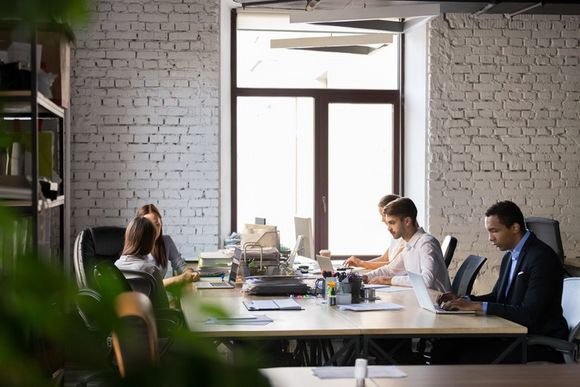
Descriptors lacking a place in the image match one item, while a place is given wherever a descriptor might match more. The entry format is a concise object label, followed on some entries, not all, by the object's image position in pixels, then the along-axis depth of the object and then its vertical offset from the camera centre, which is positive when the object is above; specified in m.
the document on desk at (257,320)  3.95 -0.63
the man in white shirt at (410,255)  5.46 -0.46
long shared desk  3.80 -0.64
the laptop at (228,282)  5.47 -0.64
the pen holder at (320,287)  5.07 -0.61
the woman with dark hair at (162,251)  6.33 -0.51
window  8.39 +0.45
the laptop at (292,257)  6.19 -0.53
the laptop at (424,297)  4.31 -0.57
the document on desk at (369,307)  4.48 -0.64
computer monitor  6.91 -0.40
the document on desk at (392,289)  5.37 -0.66
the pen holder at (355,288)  4.80 -0.58
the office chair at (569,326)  4.07 -0.70
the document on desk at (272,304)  4.48 -0.64
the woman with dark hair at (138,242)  5.32 -0.36
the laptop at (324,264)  5.68 -0.53
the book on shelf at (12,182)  2.47 +0.00
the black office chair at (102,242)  6.13 -0.42
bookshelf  3.38 +0.19
